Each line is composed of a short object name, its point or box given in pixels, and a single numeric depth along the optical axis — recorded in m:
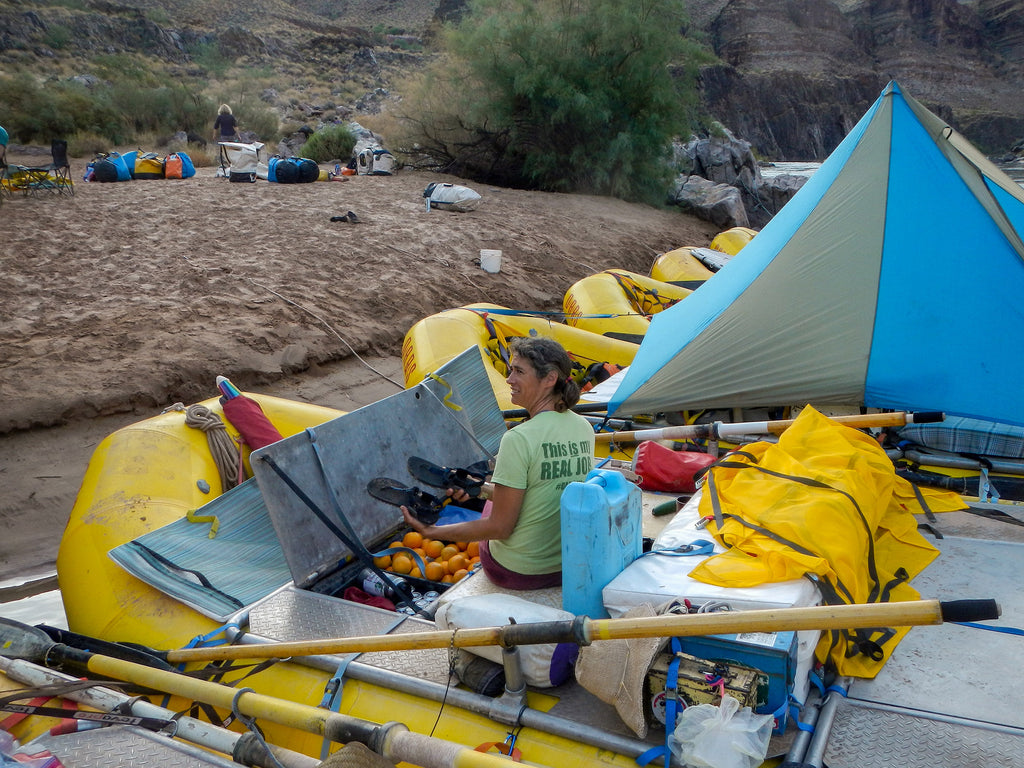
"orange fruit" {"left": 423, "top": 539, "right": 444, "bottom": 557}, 4.10
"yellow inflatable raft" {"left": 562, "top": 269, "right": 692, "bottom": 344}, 8.36
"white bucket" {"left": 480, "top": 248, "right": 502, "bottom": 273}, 11.49
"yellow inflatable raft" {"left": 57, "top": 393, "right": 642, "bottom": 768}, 2.60
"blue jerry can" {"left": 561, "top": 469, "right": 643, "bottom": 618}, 2.66
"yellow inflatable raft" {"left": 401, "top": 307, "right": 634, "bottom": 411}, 6.52
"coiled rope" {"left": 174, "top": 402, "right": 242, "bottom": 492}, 4.70
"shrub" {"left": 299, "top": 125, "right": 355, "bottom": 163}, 19.44
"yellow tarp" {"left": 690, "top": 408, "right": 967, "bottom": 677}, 2.74
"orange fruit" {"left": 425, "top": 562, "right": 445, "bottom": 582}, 3.86
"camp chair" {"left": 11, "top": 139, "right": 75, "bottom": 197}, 12.30
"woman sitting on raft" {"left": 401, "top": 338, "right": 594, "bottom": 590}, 2.97
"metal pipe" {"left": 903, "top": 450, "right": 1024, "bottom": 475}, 4.36
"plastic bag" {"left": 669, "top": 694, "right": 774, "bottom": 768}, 2.20
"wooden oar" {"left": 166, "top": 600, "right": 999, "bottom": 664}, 1.79
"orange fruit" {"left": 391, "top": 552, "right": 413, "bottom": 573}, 3.93
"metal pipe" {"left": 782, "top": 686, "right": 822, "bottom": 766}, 2.34
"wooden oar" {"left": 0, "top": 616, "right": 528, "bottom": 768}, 2.30
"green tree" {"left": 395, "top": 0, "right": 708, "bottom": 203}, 17.72
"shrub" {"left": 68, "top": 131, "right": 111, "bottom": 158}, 18.88
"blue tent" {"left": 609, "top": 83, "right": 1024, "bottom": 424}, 4.67
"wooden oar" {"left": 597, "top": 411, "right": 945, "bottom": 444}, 4.39
